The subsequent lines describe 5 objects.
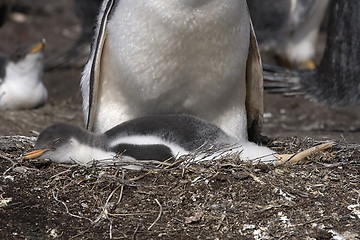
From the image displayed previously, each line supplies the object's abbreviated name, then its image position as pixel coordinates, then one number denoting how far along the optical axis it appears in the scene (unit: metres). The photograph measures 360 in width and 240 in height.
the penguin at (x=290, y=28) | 21.06
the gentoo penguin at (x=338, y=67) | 15.99
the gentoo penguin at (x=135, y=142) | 8.72
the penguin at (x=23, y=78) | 16.84
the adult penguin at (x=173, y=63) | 9.01
